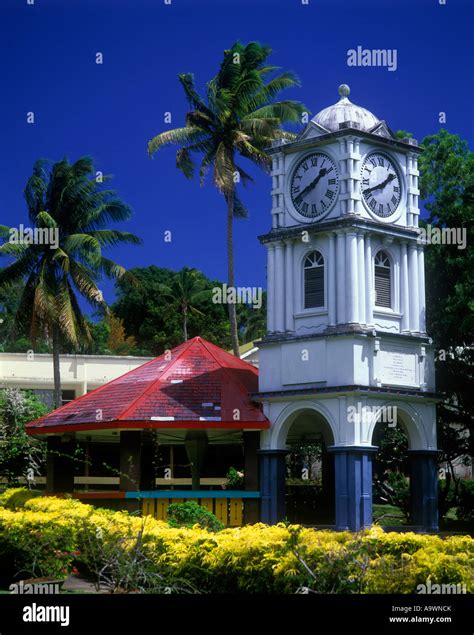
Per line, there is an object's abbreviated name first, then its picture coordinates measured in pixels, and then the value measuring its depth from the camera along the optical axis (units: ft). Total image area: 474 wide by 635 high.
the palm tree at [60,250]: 138.92
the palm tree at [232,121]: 143.23
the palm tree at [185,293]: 242.17
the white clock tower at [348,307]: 87.97
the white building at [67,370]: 169.17
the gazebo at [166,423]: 90.27
